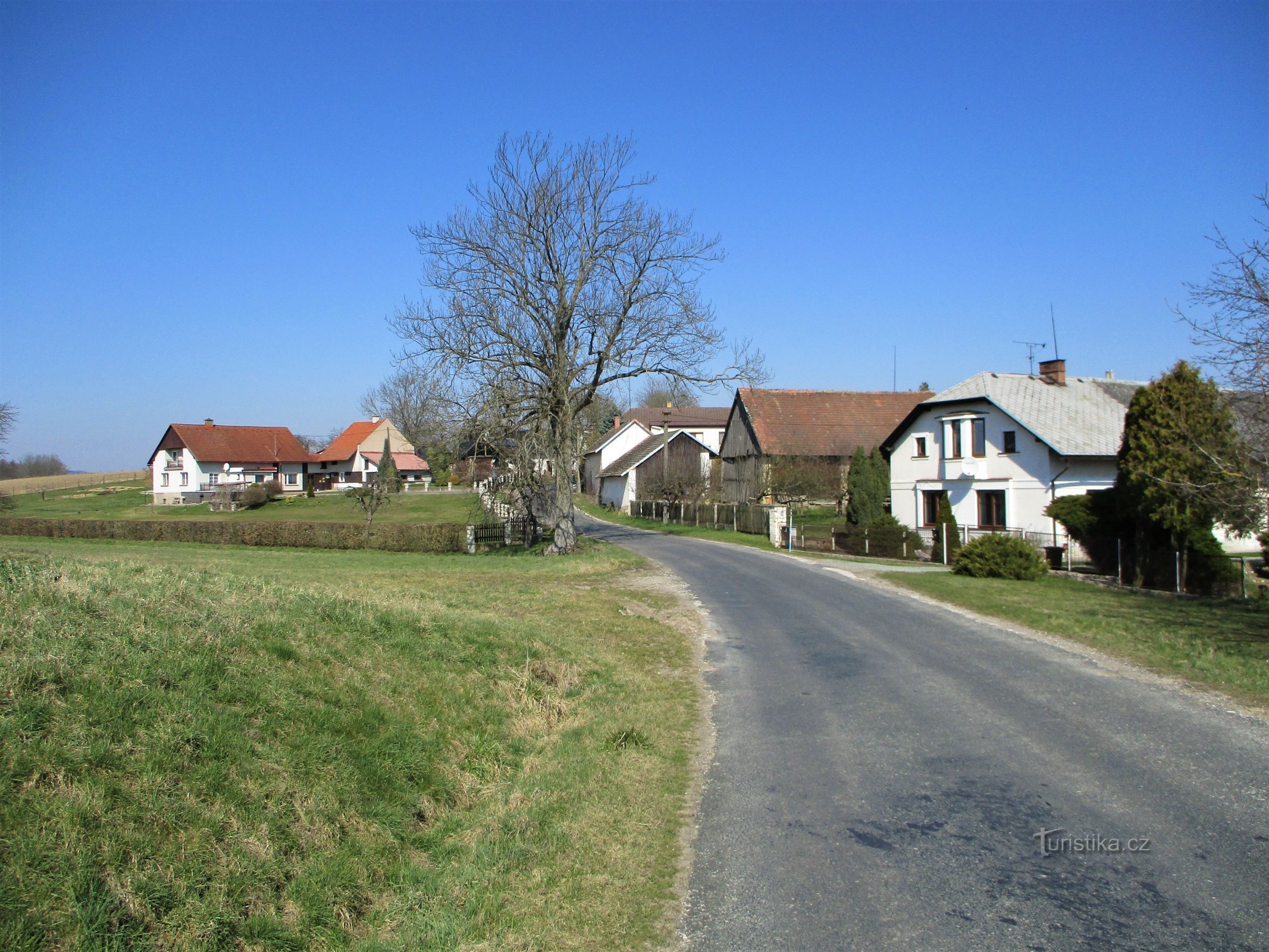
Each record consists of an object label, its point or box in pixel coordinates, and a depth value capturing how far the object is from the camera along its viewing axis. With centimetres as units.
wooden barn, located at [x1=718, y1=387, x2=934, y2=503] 4772
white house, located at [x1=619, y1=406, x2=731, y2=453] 8242
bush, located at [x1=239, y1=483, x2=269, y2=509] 5984
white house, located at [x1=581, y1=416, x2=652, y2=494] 7519
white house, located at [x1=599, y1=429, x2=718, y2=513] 5619
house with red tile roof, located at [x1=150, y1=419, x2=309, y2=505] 7325
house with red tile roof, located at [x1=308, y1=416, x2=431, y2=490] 8219
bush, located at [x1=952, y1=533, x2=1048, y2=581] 2228
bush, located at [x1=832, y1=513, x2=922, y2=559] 3128
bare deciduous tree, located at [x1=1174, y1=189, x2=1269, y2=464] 1390
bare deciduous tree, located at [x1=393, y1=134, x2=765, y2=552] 2691
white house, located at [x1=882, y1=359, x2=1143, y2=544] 3209
